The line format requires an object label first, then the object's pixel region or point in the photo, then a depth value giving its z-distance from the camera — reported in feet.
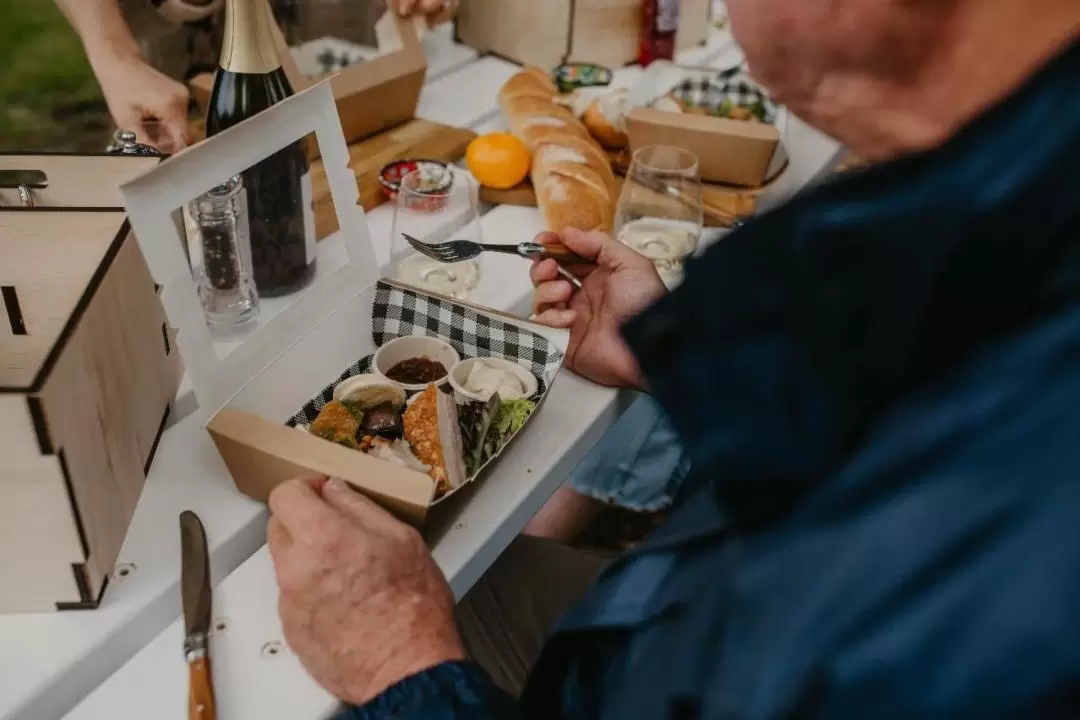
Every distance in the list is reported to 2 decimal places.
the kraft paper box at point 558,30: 5.10
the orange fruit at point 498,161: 3.79
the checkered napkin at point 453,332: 2.66
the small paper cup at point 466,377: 2.51
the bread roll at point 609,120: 4.22
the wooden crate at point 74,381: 1.83
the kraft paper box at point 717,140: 3.95
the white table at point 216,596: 1.92
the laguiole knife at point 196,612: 1.87
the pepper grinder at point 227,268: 2.82
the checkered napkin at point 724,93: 4.58
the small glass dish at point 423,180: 3.46
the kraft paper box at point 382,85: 4.01
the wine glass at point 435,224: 3.25
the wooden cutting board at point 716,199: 3.86
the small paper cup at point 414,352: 2.67
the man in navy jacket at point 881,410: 1.10
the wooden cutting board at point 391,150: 3.75
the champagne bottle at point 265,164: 2.90
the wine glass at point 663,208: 3.48
